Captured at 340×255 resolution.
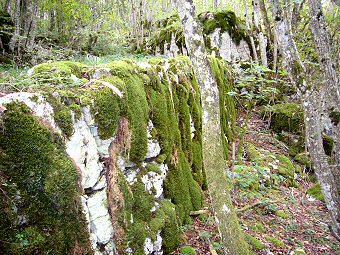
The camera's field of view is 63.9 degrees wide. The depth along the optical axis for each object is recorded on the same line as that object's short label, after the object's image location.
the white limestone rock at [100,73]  4.08
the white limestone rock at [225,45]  15.47
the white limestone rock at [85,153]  3.07
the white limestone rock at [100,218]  3.16
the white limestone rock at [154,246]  3.91
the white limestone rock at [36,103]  2.64
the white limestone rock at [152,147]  4.64
